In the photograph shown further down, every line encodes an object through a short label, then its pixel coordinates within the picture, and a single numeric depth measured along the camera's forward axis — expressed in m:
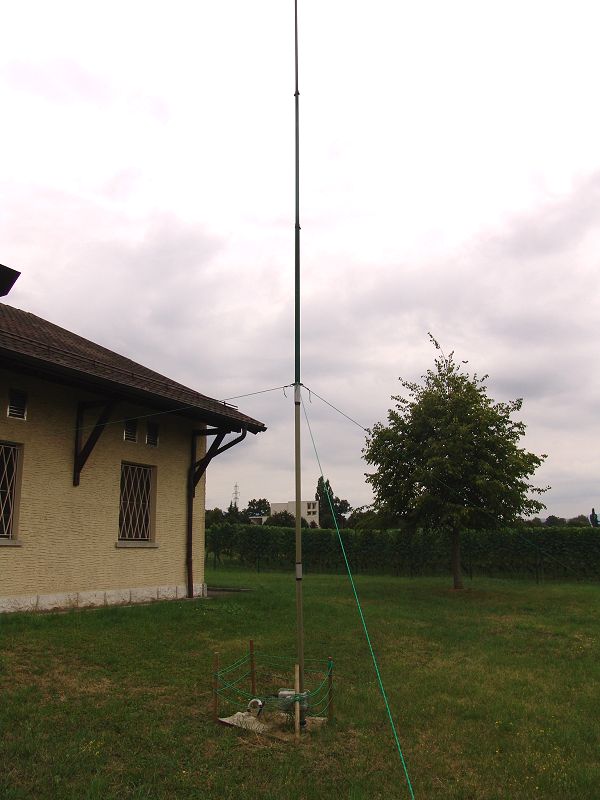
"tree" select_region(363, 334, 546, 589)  18.80
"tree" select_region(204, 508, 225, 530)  62.96
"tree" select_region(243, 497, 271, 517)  103.81
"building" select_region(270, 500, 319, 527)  118.00
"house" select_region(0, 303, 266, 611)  11.59
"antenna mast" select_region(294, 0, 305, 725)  7.12
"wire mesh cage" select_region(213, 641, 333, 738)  6.95
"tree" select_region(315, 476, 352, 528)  67.94
